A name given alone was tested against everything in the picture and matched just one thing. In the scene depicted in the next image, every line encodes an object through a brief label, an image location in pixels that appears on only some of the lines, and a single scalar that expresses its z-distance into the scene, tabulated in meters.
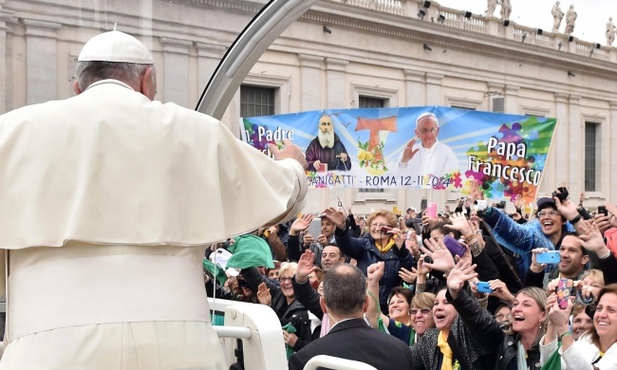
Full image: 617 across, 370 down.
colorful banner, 9.94
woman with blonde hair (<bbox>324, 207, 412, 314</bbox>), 7.37
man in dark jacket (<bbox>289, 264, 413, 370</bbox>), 3.64
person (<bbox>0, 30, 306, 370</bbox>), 2.40
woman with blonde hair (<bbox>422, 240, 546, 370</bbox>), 4.44
